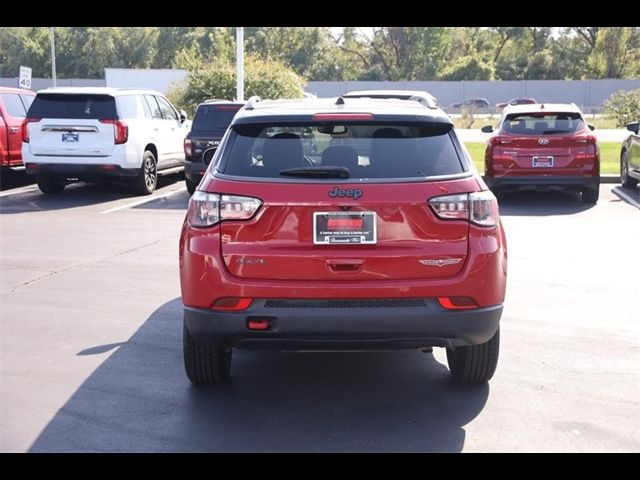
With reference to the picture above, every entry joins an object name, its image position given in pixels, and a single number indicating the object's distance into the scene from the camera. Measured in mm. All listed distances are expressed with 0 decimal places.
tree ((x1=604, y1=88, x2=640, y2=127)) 38000
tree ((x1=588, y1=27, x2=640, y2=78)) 68625
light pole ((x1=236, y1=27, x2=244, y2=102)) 21522
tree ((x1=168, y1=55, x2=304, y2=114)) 26672
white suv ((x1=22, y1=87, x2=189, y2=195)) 14883
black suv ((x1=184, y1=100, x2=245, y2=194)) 15023
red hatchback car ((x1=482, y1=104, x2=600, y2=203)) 13805
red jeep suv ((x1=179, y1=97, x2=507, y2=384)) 4656
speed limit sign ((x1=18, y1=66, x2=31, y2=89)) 25138
